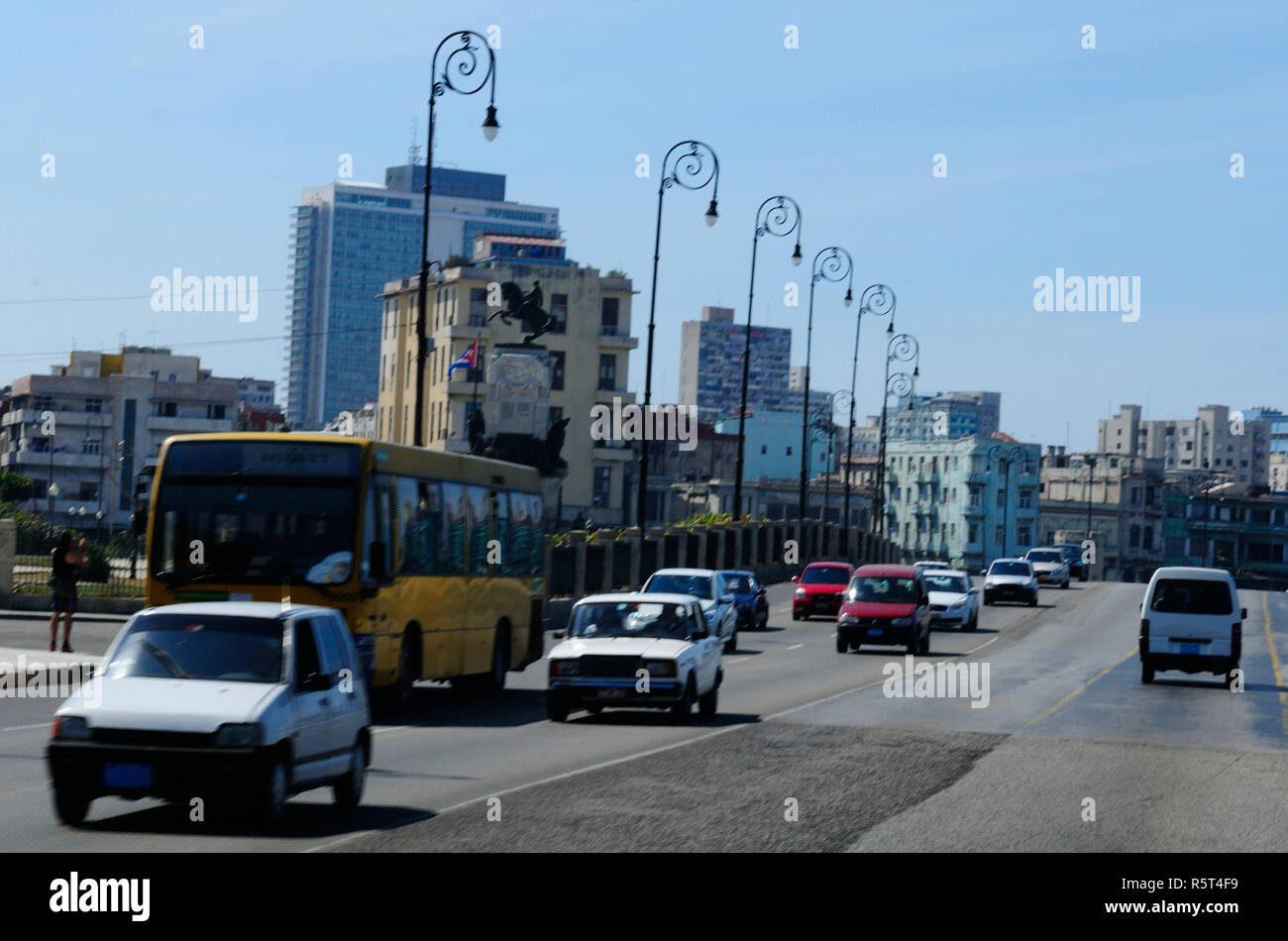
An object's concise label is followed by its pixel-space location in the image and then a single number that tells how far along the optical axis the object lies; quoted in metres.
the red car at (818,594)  54.97
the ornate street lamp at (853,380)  73.51
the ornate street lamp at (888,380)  81.00
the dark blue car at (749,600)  48.25
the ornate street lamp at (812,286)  67.19
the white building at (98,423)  149.12
